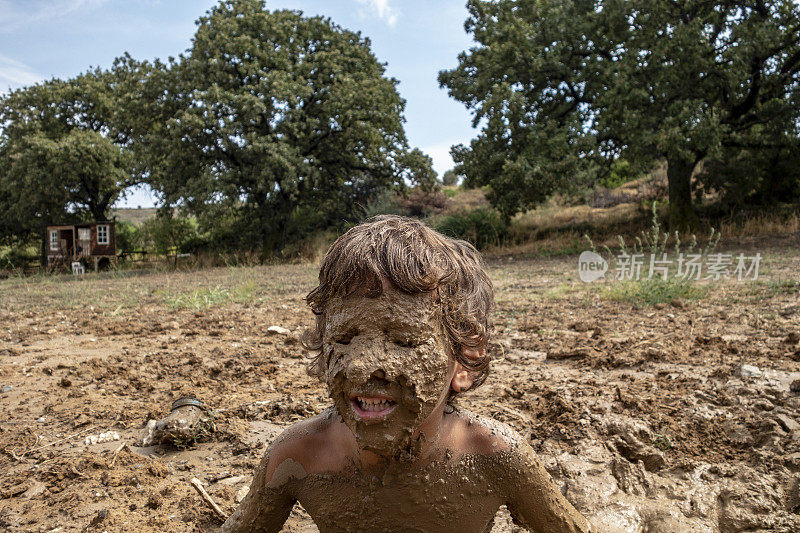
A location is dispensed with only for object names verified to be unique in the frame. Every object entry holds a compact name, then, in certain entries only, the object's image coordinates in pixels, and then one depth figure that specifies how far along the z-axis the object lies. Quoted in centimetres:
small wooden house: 2209
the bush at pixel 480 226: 1761
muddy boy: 123
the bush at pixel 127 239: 2564
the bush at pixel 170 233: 2280
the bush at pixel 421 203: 2272
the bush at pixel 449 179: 3812
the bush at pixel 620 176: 2269
